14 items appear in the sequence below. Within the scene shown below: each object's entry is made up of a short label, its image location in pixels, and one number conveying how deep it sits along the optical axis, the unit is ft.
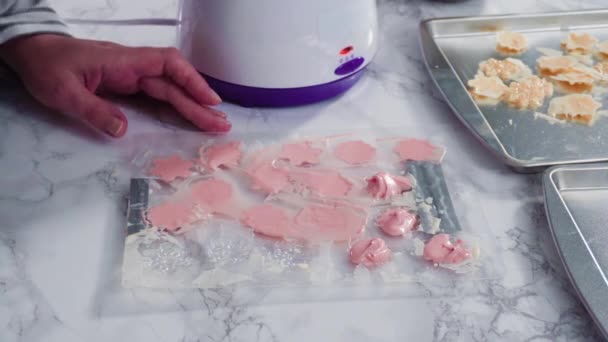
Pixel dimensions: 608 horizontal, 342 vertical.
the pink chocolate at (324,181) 3.35
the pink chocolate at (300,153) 3.43
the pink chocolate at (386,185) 3.33
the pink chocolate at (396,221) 3.23
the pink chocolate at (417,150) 3.47
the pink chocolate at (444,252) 3.18
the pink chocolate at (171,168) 3.36
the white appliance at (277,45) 3.39
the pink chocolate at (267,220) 3.22
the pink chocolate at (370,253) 3.17
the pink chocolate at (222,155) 3.41
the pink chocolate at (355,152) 3.45
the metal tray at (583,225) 3.13
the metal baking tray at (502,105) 3.51
